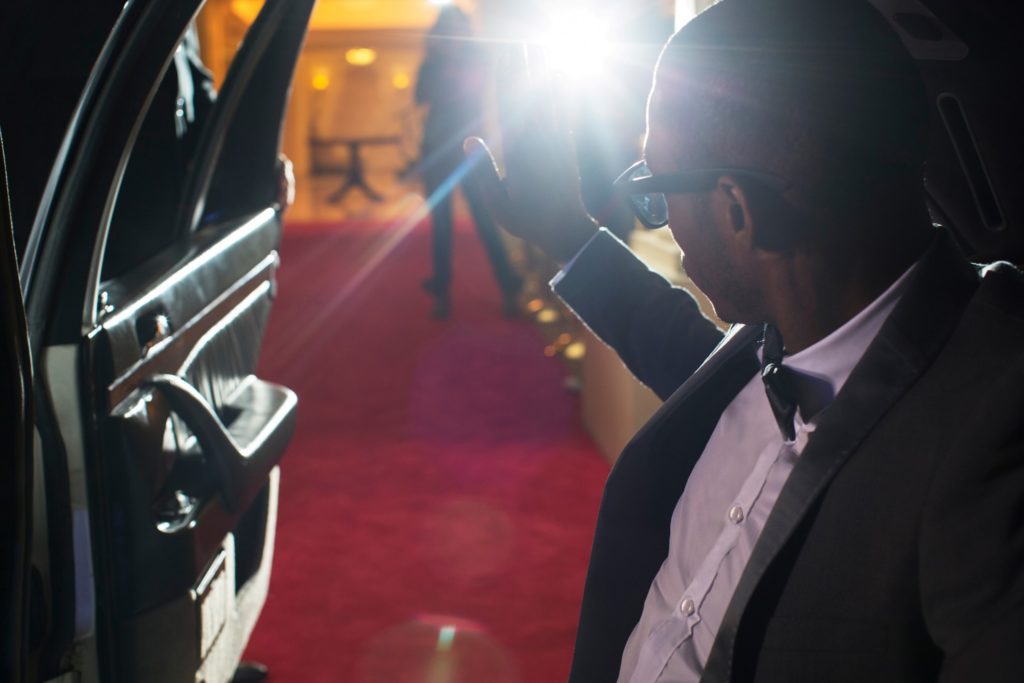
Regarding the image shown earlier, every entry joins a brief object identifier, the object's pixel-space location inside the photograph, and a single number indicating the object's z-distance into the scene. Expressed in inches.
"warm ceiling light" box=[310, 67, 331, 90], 618.5
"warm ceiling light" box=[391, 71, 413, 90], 634.2
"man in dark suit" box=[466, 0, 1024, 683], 32.1
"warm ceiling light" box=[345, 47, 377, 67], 623.5
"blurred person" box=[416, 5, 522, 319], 240.5
